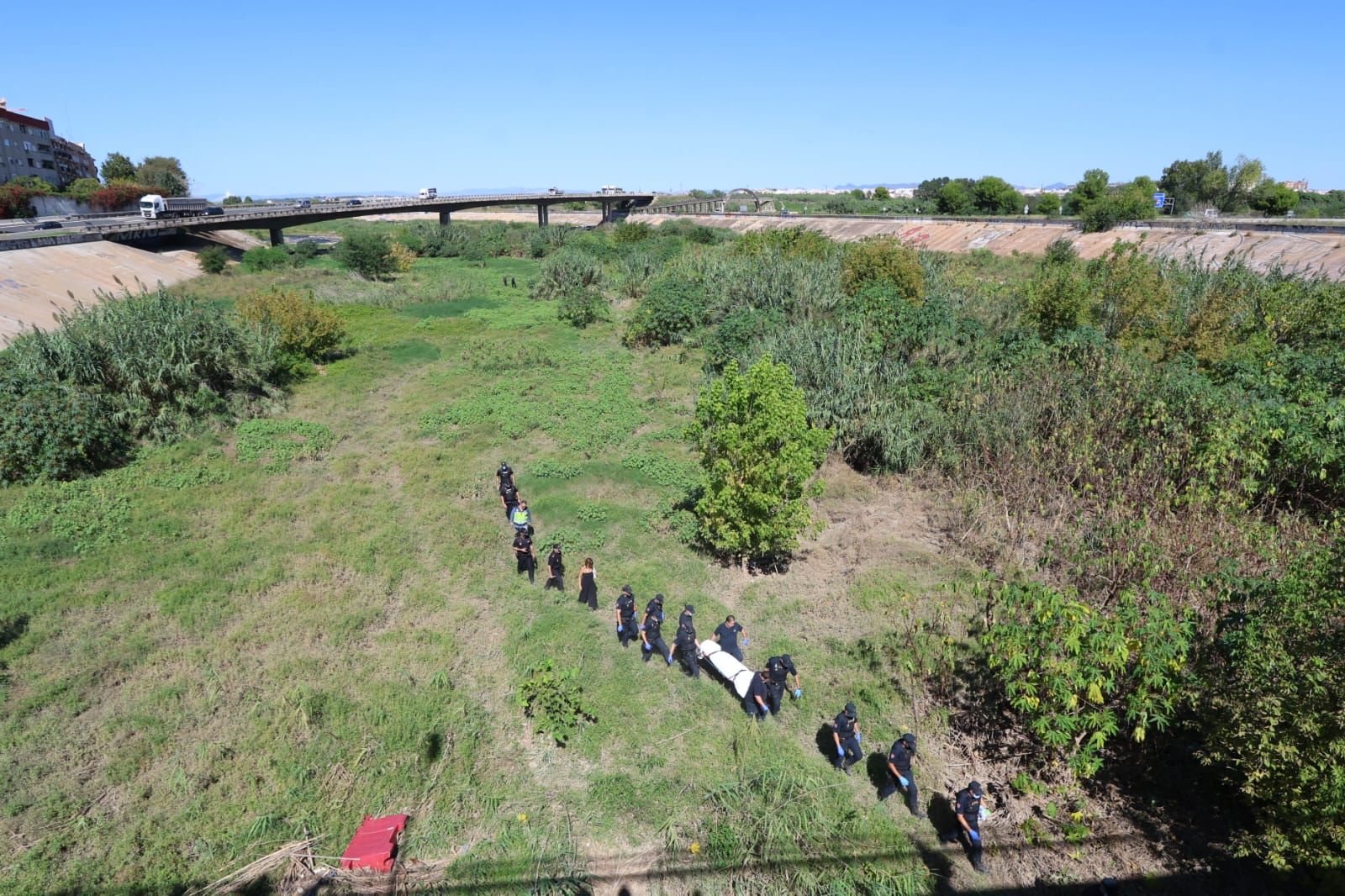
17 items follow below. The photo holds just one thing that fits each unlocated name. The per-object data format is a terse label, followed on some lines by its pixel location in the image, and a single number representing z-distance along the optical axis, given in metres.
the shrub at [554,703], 9.12
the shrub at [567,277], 37.72
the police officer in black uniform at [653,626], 10.38
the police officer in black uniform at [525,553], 12.55
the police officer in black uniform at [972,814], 7.30
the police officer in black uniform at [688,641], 10.09
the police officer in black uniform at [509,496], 14.59
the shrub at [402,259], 45.75
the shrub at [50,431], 15.20
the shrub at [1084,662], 7.26
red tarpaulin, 7.21
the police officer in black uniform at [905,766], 7.91
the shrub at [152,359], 17.78
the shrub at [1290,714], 5.80
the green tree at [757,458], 12.16
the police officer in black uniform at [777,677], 9.24
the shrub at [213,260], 42.28
